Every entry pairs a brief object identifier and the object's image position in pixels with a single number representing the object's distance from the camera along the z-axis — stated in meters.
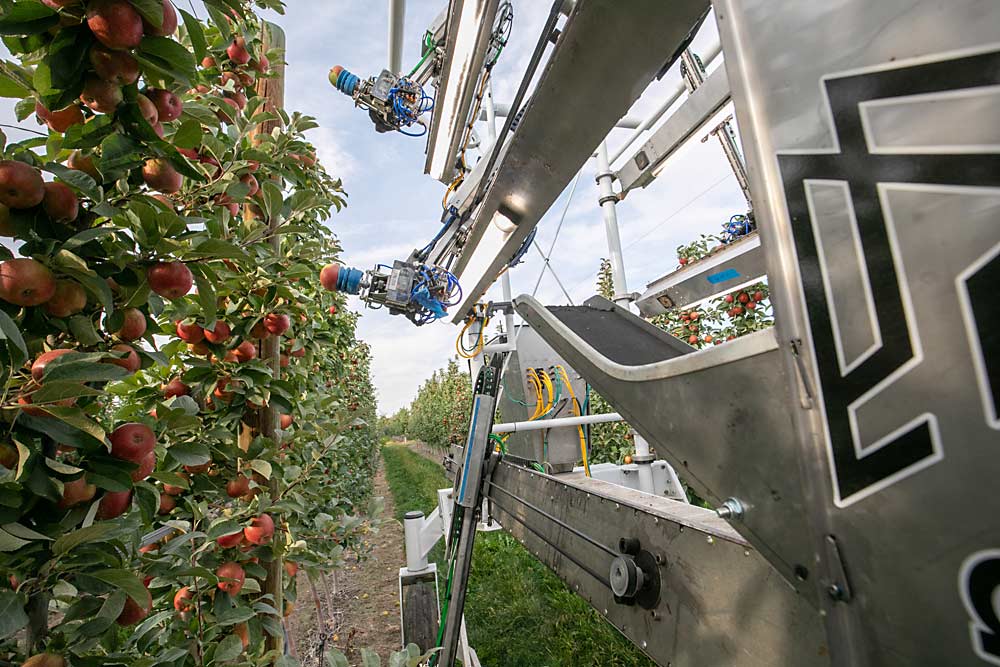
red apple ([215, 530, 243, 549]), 1.30
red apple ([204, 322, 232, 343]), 1.38
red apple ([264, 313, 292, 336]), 1.47
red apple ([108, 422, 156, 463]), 0.77
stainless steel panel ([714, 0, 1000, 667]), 0.39
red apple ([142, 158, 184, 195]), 0.86
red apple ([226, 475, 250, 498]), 1.36
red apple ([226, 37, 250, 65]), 1.57
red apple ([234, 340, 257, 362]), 1.45
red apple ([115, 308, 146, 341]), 0.85
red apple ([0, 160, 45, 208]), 0.67
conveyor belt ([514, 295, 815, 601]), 0.58
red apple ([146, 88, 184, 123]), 0.87
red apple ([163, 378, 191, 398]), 1.32
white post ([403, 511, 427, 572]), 3.61
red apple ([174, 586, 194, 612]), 1.18
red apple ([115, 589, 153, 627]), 0.84
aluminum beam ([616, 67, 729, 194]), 2.61
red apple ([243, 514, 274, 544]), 1.30
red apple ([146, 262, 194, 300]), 0.85
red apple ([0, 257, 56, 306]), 0.65
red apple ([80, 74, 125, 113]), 0.77
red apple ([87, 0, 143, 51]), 0.71
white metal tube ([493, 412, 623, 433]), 2.73
